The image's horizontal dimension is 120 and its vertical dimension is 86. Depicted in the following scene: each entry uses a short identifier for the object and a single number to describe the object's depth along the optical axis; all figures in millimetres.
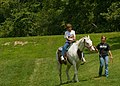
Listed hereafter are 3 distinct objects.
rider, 16342
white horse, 16375
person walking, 17016
